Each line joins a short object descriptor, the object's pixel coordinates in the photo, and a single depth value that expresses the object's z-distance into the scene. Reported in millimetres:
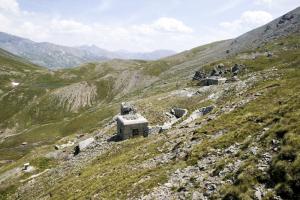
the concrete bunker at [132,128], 56469
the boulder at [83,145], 62228
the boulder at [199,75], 124700
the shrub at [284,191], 18828
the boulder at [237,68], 112638
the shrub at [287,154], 20953
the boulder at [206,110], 51194
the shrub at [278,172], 20188
